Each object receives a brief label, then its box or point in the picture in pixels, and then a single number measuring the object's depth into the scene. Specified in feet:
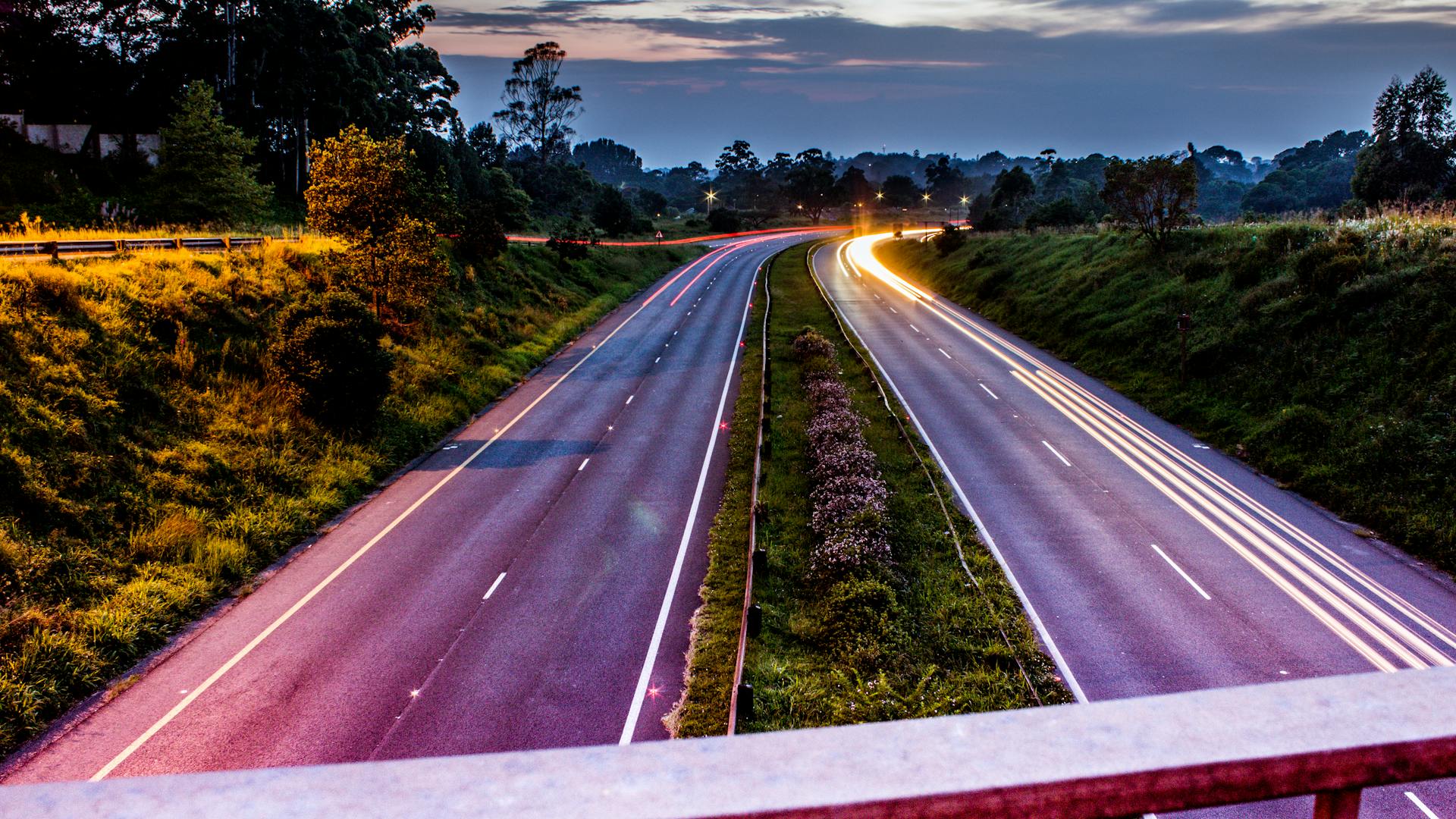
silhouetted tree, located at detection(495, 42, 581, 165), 445.78
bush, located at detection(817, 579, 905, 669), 49.03
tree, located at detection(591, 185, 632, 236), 330.95
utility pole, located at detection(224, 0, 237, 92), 195.31
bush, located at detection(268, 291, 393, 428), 83.66
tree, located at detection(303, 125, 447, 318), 105.50
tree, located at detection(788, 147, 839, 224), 580.30
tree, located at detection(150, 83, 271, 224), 136.26
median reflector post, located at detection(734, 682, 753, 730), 42.55
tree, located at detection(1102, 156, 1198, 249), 158.71
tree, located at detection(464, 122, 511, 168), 413.39
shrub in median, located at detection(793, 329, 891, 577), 59.67
